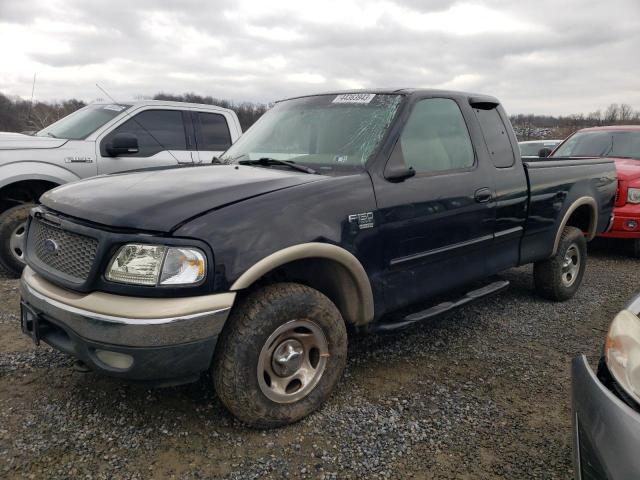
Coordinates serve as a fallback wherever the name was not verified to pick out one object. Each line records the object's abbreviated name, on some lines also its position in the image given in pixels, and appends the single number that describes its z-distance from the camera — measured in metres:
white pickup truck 5.01
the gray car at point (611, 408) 1.48
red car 6.48
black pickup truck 2.20
